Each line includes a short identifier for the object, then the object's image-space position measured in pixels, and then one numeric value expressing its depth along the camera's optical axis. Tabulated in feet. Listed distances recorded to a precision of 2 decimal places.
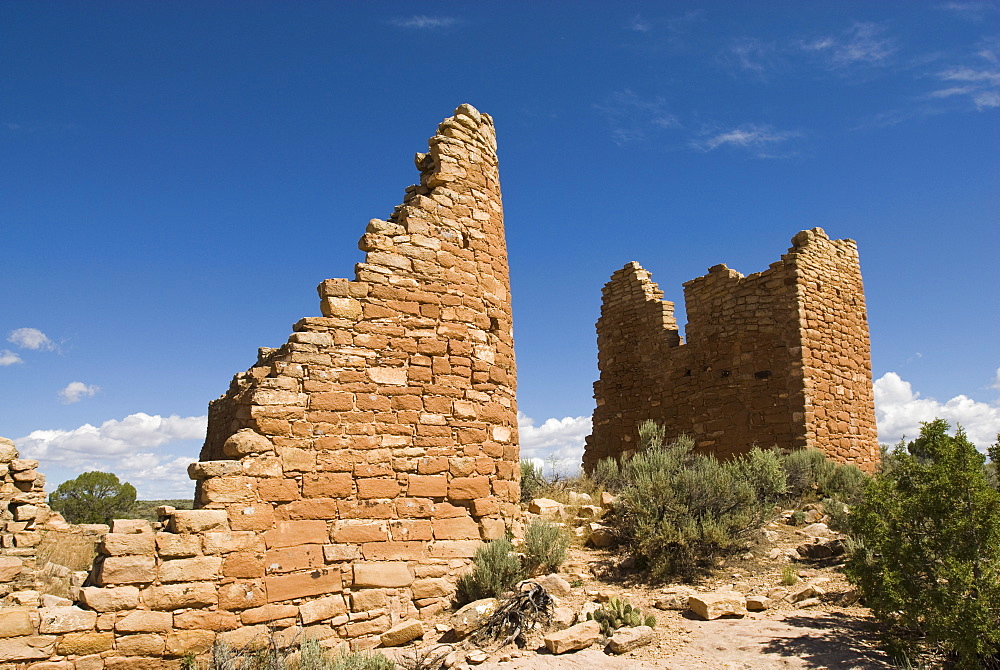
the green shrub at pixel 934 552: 16.55
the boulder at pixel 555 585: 22.80
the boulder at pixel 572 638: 18.97
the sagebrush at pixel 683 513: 24.94
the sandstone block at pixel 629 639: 18.67
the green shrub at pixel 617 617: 20.07
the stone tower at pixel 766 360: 38.86
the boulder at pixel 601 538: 27.27
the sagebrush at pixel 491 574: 22.13
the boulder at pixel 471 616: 20.76
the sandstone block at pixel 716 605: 20.71
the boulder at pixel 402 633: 21.11
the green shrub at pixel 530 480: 32.65
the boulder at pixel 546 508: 28.12
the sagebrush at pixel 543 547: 23.84
